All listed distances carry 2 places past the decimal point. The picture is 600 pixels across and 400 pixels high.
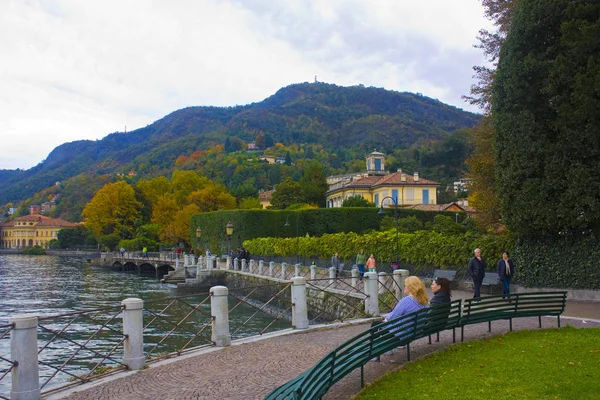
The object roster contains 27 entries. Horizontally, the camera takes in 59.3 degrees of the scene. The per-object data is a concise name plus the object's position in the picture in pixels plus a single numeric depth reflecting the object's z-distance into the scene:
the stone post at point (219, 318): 11.24
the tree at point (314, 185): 84.62
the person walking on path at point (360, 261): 25.58
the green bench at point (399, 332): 6.08
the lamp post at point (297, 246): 38.44
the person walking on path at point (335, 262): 28.78
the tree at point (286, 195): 76.31
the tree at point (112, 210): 80.56
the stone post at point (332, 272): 23.53
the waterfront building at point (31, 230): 141.50
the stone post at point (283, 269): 31.50
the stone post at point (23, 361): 7.71
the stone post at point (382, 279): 16.05
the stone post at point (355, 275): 21.45
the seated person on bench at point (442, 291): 9.91
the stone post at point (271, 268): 33.56
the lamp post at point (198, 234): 52.38
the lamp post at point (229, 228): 39.16
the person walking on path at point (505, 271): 16.09
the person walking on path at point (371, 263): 23.19
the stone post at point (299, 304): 12.99
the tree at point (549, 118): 17.30
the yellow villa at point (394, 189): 67.25
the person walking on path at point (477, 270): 15.04
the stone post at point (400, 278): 15.66
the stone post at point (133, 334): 9.56
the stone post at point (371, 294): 14.94
